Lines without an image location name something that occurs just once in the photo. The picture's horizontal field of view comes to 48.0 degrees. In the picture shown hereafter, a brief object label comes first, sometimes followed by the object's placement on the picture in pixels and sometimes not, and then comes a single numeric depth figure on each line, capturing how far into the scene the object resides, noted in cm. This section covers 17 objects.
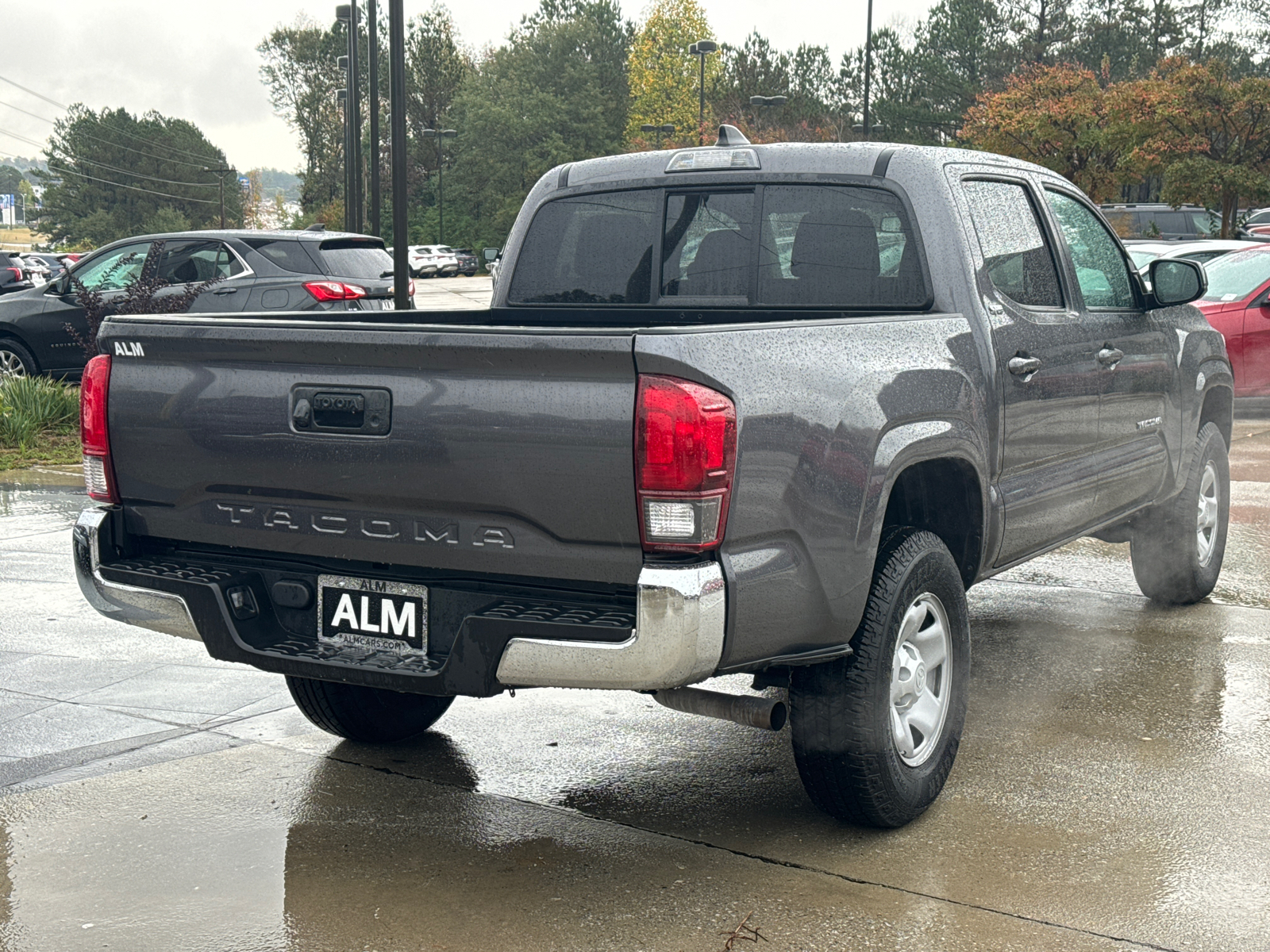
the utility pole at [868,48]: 3889
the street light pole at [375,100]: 2081
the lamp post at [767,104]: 6062
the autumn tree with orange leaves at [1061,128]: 3772
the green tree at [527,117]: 9488
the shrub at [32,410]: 1191
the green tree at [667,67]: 9494
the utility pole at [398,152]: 1120
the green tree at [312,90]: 9269
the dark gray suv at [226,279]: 1302
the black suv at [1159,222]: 2942
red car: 1373
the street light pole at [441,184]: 8066
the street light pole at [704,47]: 5328
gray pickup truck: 325
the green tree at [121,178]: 12156
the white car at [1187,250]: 1481
